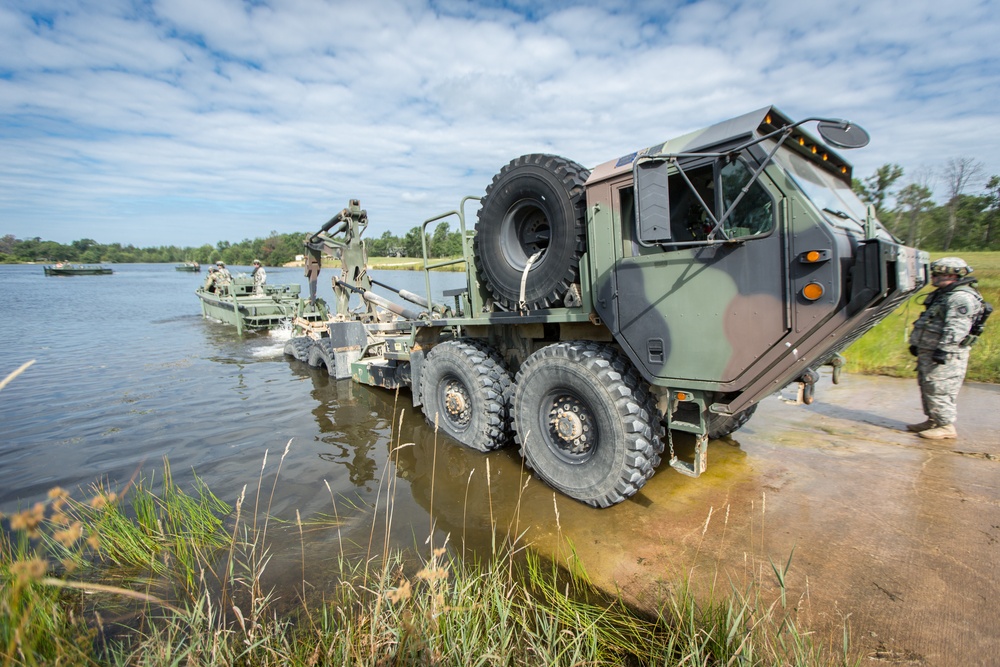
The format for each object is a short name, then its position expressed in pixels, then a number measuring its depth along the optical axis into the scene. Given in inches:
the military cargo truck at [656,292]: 115.7
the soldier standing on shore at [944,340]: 184.2
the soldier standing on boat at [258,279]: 746.2
